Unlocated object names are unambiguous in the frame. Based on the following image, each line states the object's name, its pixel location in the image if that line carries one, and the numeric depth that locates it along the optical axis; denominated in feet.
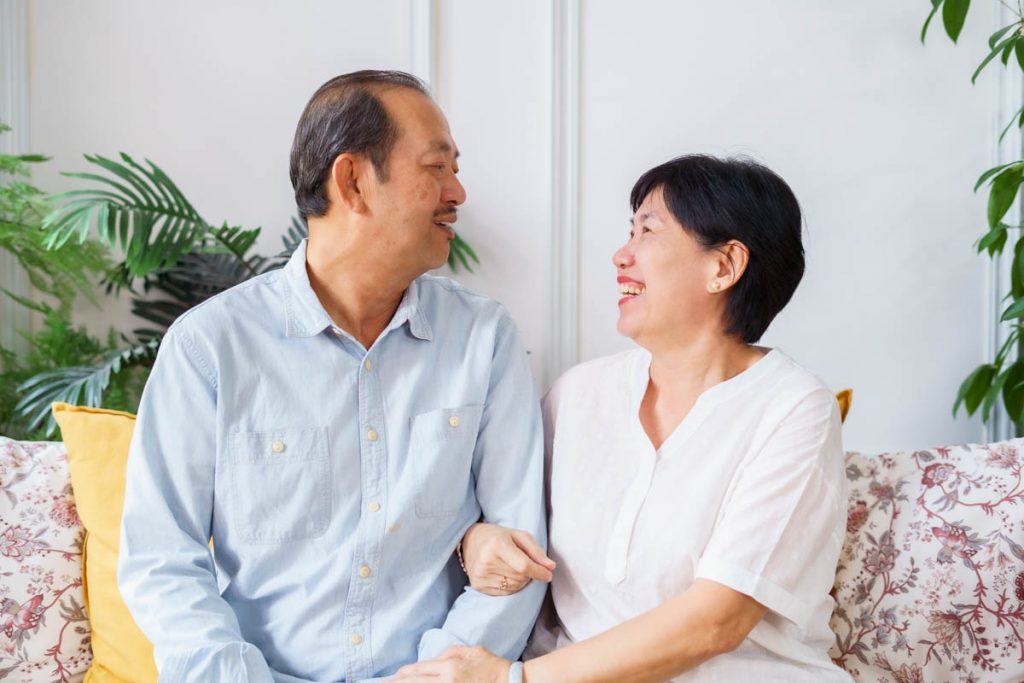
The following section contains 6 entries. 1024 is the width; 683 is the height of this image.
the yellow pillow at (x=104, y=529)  5.20
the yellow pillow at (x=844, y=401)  5.64
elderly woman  4.28
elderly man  4.60
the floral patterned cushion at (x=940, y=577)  5.03
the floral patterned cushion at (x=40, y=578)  5.22
